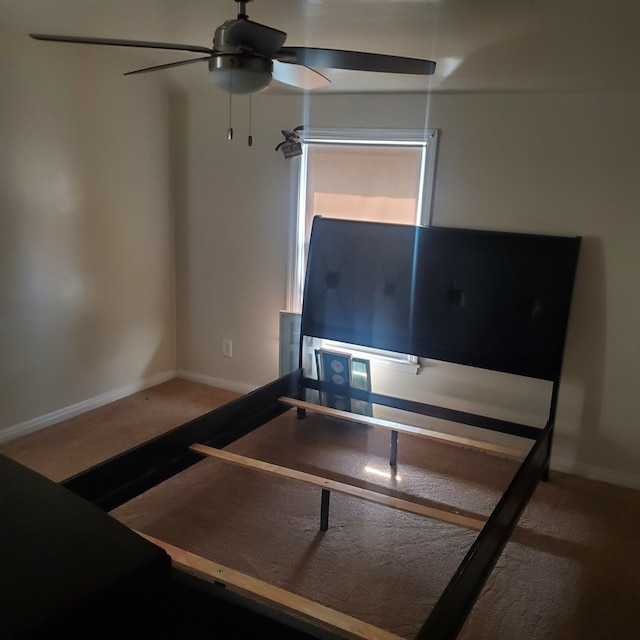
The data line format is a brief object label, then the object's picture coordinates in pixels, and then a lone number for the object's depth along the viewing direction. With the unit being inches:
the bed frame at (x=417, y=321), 92.6
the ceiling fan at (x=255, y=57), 69.4
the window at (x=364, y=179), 127.1
